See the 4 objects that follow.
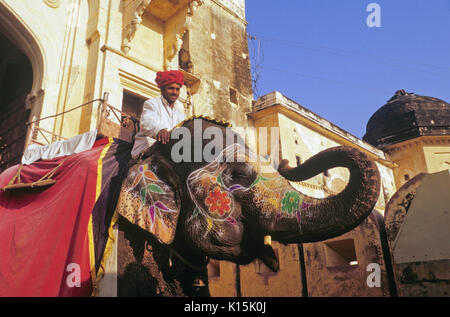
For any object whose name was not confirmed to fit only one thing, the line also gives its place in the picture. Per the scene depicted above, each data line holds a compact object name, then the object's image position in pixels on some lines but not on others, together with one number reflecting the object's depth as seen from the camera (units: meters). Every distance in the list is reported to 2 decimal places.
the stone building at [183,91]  4.78
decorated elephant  2.16
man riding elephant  3.07
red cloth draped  2.42
